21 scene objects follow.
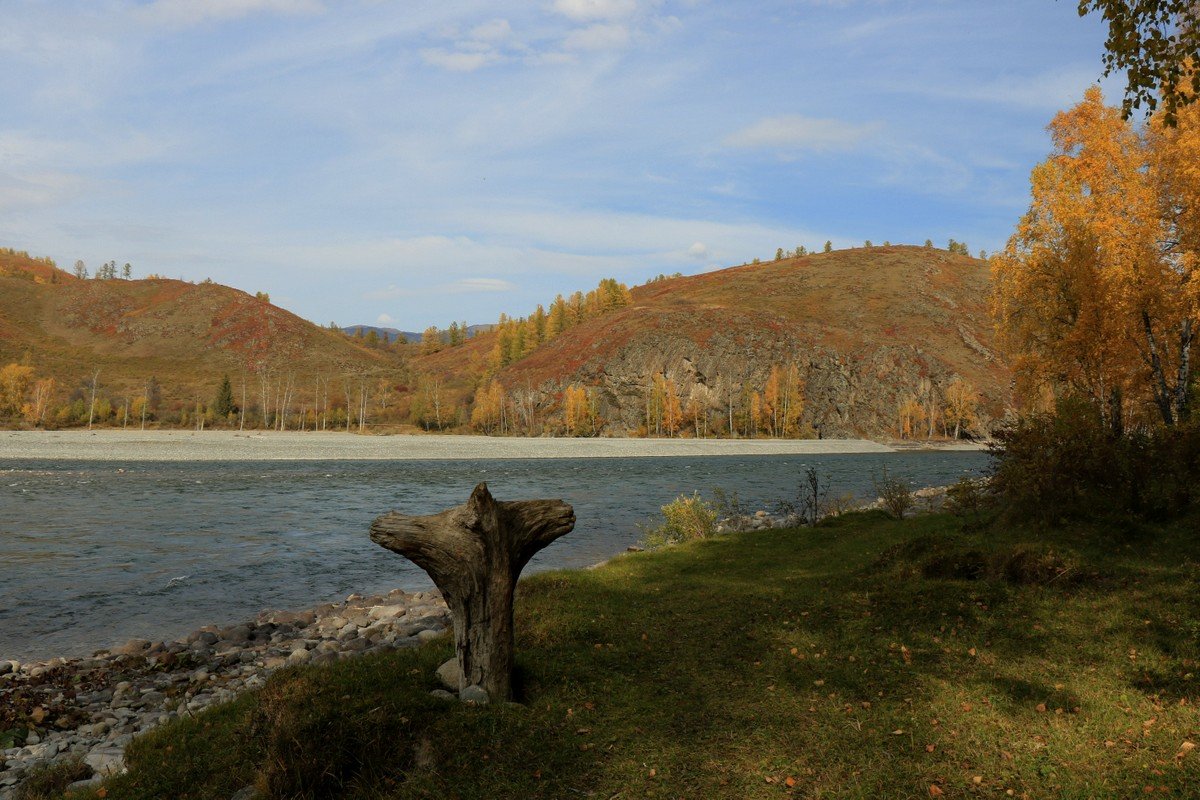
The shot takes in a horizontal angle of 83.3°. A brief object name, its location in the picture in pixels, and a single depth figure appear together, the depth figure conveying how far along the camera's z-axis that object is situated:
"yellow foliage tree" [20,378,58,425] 107.31
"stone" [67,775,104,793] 6.56
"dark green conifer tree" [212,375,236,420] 128.25
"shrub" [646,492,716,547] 20.67
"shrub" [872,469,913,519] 20.21
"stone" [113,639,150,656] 12.77
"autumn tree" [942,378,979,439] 120.31
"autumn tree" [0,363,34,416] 108.25
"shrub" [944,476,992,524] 16.81
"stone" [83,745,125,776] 7.15
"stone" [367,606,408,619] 14.88
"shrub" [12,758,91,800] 6.68
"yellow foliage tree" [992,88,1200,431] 21.06
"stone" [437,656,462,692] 7.79
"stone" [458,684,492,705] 7.33
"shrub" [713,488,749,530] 24.67
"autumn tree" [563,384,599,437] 124.32
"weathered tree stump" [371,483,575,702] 7.32
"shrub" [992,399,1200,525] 13.61
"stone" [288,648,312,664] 11.48
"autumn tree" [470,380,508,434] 133.75
